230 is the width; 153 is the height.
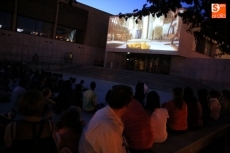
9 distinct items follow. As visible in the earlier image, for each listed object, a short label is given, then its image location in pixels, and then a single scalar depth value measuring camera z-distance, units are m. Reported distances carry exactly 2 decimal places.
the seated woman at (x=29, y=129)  1.55
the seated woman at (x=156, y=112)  3.01
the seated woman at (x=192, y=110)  4.02
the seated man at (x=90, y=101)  5.51
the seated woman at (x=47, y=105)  3.47
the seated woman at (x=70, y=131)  2.11
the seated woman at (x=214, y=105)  5.17
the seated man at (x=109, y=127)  1.56
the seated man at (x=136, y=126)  2.49
